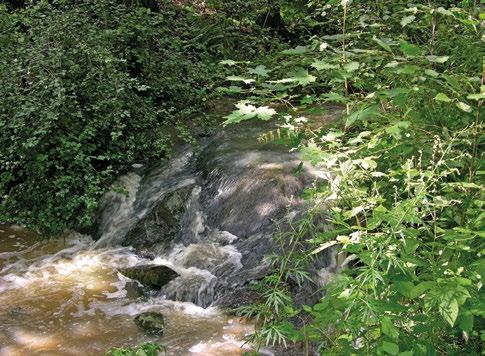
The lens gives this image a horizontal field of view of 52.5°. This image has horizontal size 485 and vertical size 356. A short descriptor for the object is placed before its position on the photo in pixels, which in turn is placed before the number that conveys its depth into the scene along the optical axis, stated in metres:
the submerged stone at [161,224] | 5.92
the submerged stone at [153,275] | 5.10
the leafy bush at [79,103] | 6.24
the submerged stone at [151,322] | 4.31
